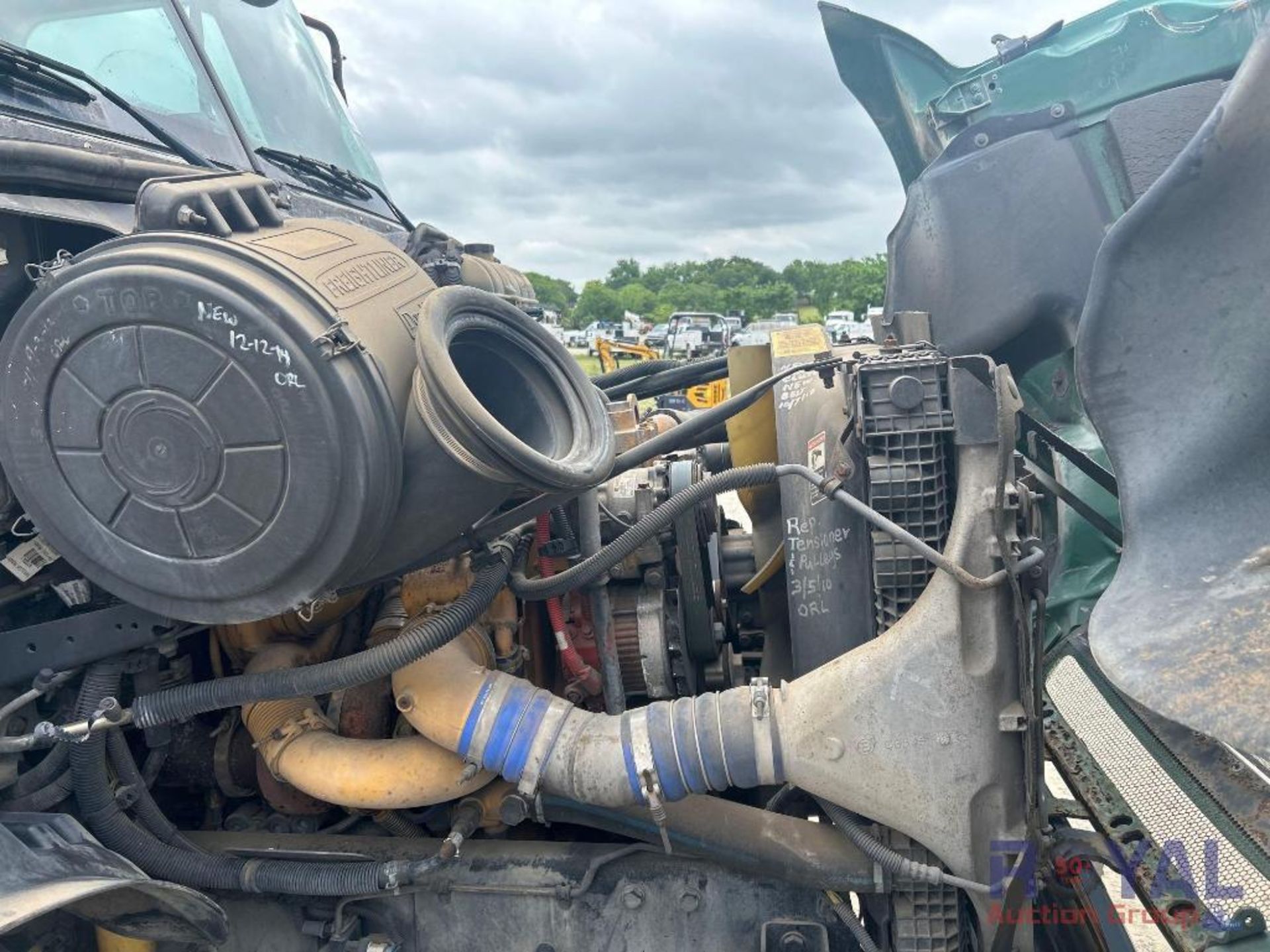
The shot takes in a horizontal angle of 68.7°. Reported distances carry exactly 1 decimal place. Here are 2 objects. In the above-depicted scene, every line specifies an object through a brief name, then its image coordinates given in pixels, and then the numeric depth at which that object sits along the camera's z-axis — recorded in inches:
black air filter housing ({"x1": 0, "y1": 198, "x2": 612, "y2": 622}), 57.9
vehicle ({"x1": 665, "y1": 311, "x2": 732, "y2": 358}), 1051.3
